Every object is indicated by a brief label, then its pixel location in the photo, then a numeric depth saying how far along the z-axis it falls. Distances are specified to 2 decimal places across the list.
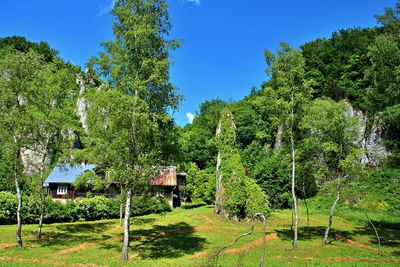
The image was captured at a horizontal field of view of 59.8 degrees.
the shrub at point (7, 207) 33.84
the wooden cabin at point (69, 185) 51.66
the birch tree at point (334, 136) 28.52
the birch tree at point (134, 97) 21.83
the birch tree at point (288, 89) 27.86
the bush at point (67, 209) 34.25
